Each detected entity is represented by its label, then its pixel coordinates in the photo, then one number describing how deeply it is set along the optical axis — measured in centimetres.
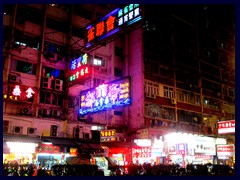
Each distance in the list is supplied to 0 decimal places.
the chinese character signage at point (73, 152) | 2322
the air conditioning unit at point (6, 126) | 2238
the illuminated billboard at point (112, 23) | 1625
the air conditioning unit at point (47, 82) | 2505
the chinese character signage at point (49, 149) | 2201
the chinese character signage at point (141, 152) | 2392
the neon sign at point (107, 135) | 2355
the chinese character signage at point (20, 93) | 2250
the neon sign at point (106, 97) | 1909
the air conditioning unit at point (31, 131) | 2349
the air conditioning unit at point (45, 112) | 2472
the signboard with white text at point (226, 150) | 2089
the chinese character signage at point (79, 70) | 2177
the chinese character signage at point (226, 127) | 2195
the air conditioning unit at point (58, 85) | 2539
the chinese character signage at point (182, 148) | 2064
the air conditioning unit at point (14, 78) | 2318
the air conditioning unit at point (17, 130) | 2287
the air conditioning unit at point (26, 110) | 2338
